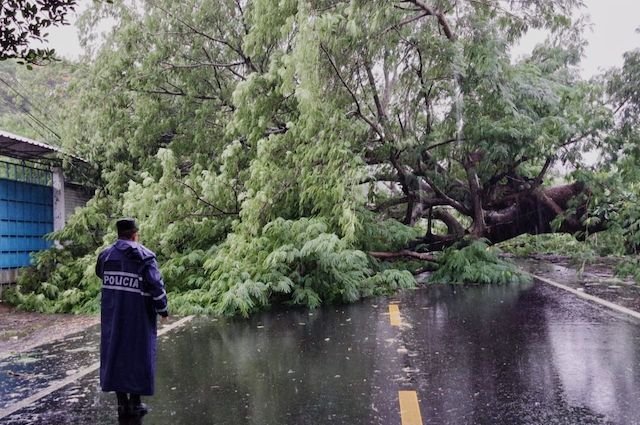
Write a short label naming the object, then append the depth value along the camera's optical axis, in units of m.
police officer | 4.69
